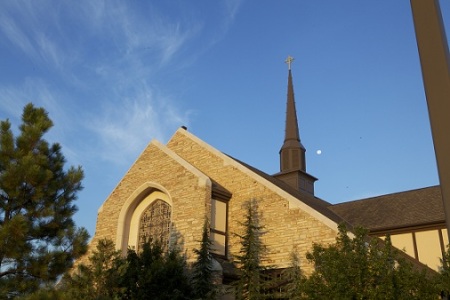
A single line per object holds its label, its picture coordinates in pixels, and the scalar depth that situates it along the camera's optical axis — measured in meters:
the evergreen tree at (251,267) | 13.91
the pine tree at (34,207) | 9.01
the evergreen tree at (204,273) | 14.37
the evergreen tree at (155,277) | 13.86
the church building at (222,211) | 15.39
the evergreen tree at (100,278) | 11.52
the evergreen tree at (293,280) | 12.47
